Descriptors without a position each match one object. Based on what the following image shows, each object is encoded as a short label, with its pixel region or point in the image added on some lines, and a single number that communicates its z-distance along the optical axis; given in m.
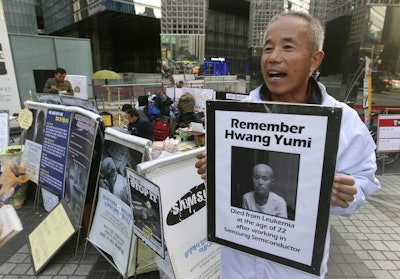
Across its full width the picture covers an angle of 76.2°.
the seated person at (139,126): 5.00
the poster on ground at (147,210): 1.72
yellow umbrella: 11.42
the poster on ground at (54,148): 3.32
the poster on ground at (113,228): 2.43
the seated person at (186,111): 6.51
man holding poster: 1.17
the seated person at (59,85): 7.20
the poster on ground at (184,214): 1.97
